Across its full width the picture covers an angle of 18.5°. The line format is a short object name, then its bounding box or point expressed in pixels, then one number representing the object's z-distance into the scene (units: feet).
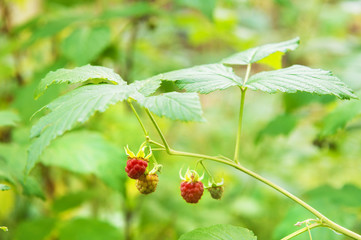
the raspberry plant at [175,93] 2.07
